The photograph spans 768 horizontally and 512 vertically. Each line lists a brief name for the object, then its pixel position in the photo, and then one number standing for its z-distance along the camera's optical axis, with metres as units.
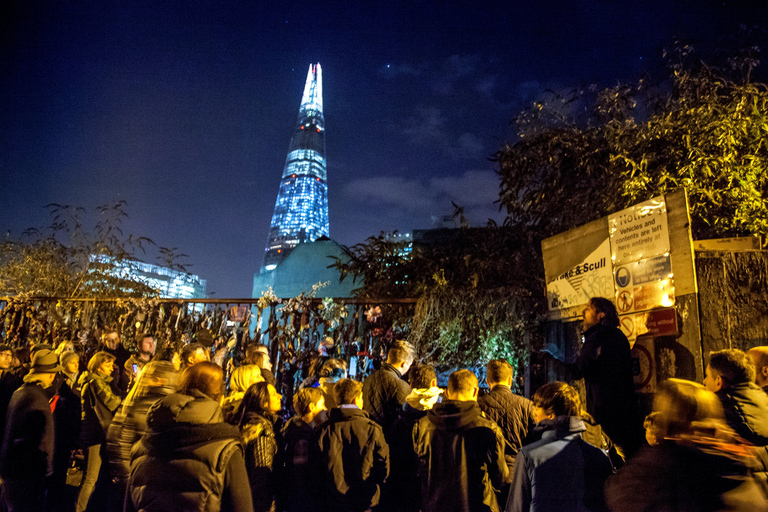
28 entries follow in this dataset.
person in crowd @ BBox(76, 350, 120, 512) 4.74
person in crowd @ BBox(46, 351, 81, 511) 4.34
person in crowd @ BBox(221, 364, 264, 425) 3.47
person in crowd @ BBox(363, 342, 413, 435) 4.23
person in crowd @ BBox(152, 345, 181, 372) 5.33
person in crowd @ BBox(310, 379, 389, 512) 3.41
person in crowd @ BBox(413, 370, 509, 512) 3.15
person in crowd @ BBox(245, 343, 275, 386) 4.57
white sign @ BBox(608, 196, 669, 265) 4.61
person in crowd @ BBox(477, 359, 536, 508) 3.62
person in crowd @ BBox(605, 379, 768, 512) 1.81
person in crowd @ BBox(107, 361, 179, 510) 3.20
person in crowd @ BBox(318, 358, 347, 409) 4.52
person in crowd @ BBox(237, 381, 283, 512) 3.13
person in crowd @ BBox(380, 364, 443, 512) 3.76
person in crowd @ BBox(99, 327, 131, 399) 6.13
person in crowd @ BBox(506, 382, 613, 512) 2.50
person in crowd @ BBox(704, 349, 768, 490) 2.72
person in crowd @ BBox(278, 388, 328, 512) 3.46
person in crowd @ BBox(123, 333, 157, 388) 5.64
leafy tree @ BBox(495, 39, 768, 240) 5.73
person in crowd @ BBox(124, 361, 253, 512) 2.23
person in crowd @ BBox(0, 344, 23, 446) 4.84
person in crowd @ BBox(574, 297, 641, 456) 3.77
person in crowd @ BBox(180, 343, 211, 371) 4.97
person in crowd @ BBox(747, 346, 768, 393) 3.21
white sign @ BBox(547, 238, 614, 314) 5.14
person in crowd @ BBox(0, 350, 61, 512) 3.81
